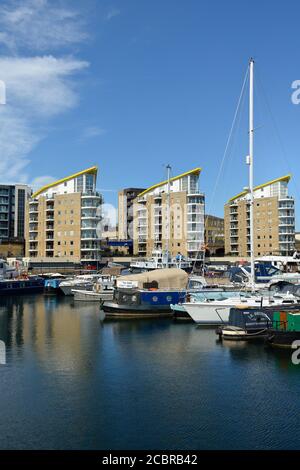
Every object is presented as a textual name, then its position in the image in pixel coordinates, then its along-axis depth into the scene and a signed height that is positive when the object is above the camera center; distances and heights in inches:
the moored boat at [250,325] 1363.2 -198.3
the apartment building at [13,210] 5949.8 +640.5
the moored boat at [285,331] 1249.4 -198.9
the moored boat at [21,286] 3218.5 -188.9
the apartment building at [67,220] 4778.5 +405.3
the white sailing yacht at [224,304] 1552.7 -159.9
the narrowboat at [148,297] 1953.7 -164.2
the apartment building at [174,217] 5039.4 +453.1
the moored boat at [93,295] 2621.3 -205.1
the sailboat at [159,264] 3988.4 -50.9
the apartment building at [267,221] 5216.5 +408.3
